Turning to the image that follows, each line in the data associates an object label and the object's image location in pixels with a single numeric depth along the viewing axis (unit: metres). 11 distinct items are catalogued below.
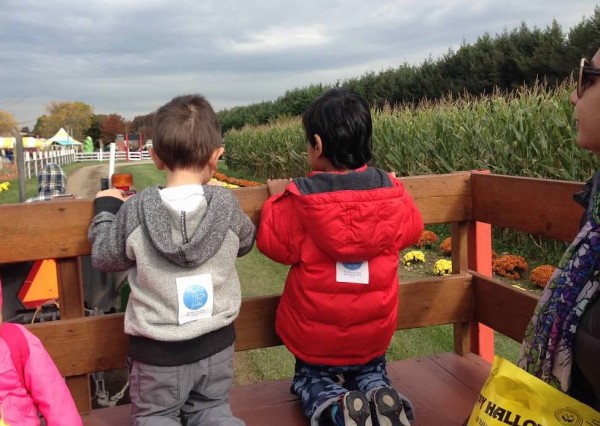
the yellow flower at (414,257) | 7.01
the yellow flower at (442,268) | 6.26
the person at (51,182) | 4.64
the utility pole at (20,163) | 4.06
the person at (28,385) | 1.83
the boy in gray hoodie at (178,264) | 2.07
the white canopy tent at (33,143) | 39.53
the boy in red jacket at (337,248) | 2.28
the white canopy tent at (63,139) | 62.38
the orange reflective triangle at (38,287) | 3.29
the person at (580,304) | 1.43
